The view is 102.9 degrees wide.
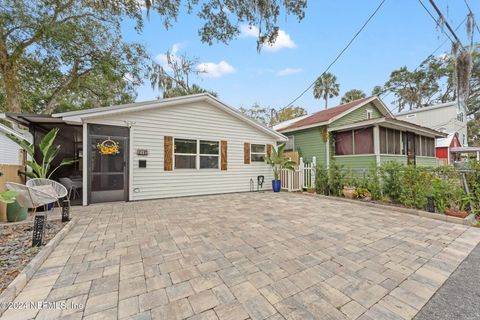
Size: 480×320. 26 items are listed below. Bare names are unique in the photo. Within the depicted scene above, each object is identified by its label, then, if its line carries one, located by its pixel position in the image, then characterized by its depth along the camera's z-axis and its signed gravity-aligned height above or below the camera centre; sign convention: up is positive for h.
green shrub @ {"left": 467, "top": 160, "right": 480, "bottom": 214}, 4.53 -0.59
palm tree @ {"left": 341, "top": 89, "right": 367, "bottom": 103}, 23.48 +8.17
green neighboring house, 8.03 +1.14
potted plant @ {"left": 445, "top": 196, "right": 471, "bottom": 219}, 4.36 -1.16
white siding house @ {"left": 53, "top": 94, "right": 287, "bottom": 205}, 6.13 +0.92
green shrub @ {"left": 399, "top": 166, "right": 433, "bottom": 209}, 5.02 -0.71
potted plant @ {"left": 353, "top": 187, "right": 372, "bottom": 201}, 6.39 -1.12
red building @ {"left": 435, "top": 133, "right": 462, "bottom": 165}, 14.91 +1.10
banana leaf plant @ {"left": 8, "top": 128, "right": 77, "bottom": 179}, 3.80 +0.30
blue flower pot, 8.62 -1.06
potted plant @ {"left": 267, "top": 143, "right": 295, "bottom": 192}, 8.62 -0.05
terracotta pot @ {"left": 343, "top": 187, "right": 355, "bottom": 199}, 6.68 -1.08
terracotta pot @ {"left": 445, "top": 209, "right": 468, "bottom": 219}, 4.32 -1.23
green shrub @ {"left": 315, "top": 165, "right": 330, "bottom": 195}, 7.54 -0.76
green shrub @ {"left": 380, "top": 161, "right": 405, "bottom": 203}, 5.58 -0.57
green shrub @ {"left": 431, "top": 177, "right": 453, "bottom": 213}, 4.73 -0.82
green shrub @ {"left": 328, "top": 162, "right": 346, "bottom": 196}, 7.10 -0.66
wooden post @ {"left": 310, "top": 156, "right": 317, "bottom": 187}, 8.03 -0.45
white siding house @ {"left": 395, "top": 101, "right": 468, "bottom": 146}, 15.36 +3.57
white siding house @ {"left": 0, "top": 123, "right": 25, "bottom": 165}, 9.10 +0.68
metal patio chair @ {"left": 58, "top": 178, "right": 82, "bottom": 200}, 6.08 -0.67
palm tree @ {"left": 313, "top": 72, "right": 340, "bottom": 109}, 20.56 +8.12
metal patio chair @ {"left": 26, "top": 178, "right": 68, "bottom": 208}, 3.42 -0.43
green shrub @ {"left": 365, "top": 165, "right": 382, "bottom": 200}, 6.12 -0.78
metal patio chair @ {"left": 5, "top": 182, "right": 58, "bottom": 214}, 3.09 -0.54
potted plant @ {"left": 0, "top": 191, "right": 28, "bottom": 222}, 4.01 -1.03
